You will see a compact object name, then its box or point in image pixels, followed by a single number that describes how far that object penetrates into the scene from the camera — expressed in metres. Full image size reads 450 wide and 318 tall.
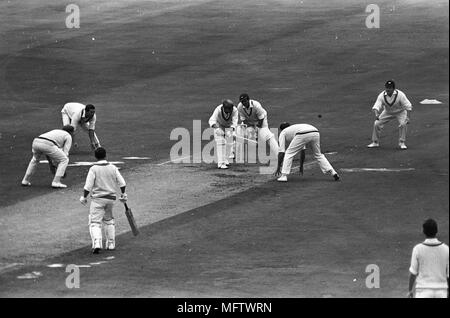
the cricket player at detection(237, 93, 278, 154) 35.31
